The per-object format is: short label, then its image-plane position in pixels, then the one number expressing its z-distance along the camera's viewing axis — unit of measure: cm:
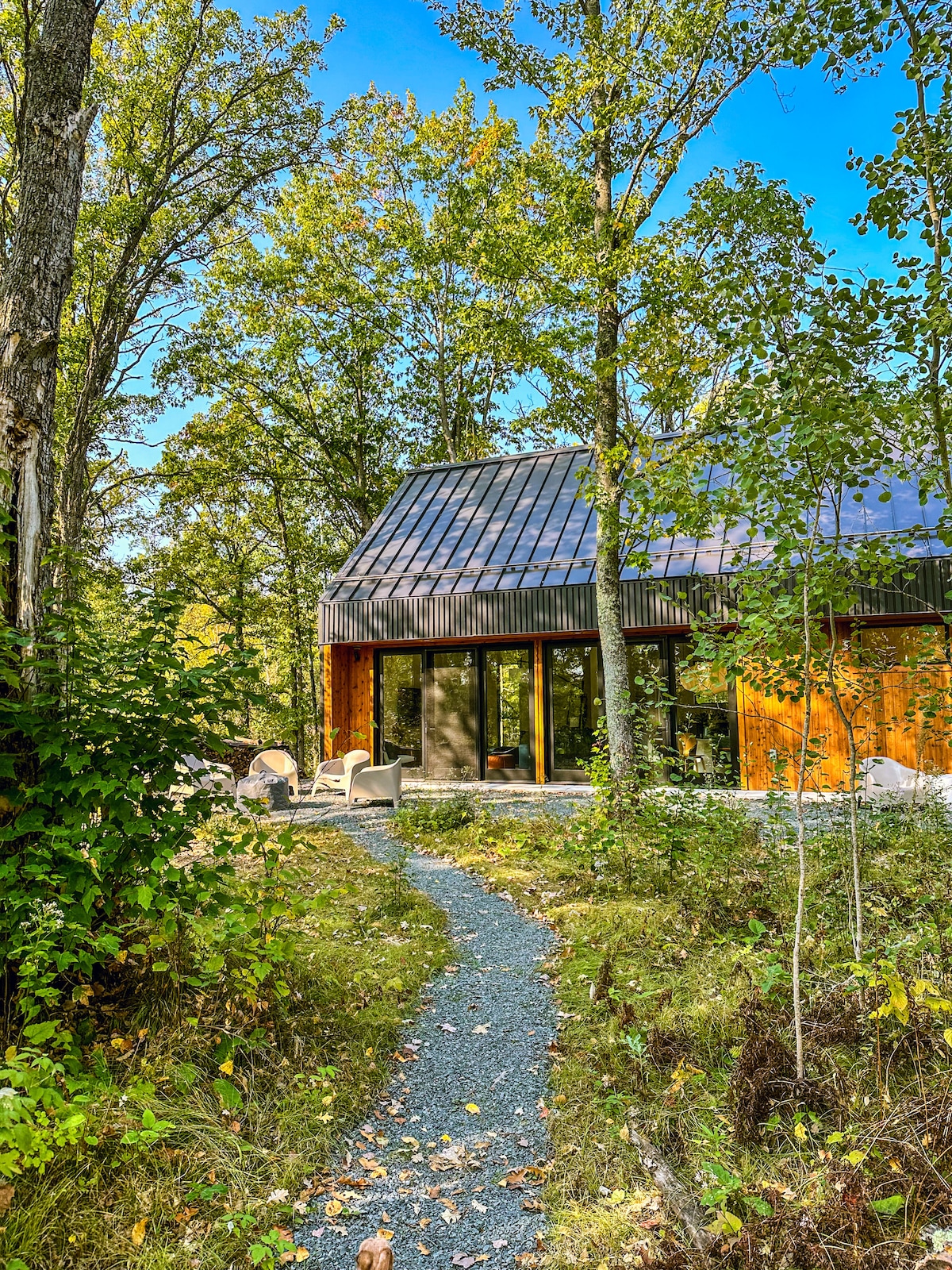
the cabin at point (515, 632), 1030
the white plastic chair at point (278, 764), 1116
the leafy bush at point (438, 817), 837
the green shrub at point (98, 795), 265
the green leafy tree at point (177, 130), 1055
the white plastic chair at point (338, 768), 1129
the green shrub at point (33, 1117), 177
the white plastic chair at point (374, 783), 1010
